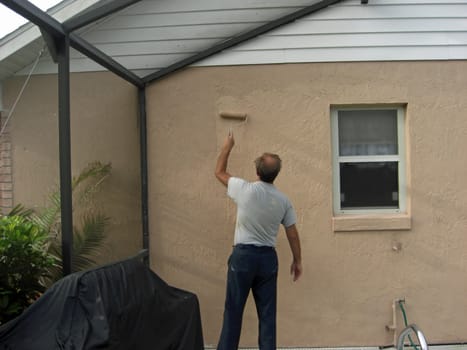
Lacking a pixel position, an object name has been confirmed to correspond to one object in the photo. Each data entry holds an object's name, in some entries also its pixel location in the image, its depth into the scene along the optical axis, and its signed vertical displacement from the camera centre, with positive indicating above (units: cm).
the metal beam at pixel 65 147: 298 +18
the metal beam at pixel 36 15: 251 +92
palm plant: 321 -34
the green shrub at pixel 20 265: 284 -57
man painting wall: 358 -61
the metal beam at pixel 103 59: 325 +90
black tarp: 250 -84
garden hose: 436 -135
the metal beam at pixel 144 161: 456 +12
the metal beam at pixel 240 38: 446 +129
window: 460 +7
